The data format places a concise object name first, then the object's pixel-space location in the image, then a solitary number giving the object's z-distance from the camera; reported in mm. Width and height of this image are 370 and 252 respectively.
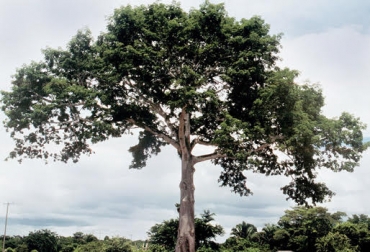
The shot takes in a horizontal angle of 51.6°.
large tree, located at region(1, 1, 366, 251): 18969
